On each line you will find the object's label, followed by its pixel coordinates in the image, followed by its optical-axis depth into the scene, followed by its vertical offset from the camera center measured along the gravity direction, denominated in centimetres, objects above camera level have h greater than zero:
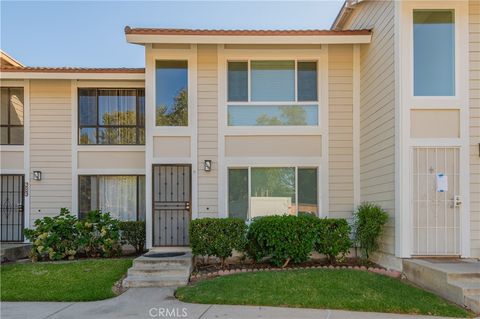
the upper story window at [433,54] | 790 +224
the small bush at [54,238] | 942 -156
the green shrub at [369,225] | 827 -111
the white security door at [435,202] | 775 -58
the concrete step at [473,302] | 581 -187
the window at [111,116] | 1116 +149
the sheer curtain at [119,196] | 1105 -68
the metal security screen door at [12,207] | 1105 -98
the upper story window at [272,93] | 987 +187
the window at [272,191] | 976 -48
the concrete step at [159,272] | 768 -196
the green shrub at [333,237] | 851 -137
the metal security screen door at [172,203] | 988 -77
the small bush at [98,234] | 964 -149
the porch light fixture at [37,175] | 1095 -12
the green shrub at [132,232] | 1023 -152
